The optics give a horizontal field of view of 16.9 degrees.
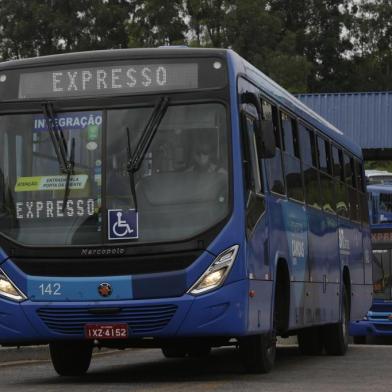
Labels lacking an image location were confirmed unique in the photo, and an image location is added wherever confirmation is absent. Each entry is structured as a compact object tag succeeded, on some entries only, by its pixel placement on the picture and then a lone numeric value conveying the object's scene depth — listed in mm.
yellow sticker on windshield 12344
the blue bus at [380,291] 29219
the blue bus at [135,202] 11984
